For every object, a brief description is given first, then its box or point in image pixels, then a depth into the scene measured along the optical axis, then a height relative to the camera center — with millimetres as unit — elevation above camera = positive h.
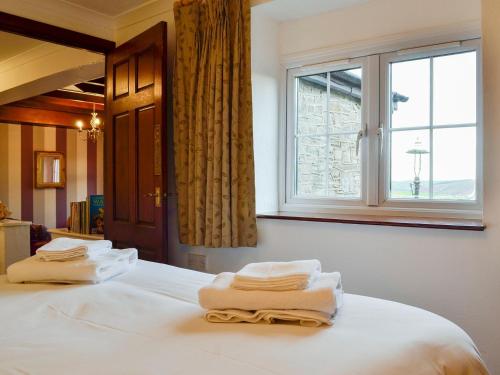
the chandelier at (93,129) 5596 +819
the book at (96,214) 3893 -283
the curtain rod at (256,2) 2557 +1105
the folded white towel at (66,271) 1515 -320
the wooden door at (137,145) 2766 +269
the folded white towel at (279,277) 1110 -256
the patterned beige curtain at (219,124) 2514 +361
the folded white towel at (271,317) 1051 -340
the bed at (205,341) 836 -359
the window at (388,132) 2225 +300
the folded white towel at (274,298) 1061 -297
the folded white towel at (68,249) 1609 -258
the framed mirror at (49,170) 6402 +209
